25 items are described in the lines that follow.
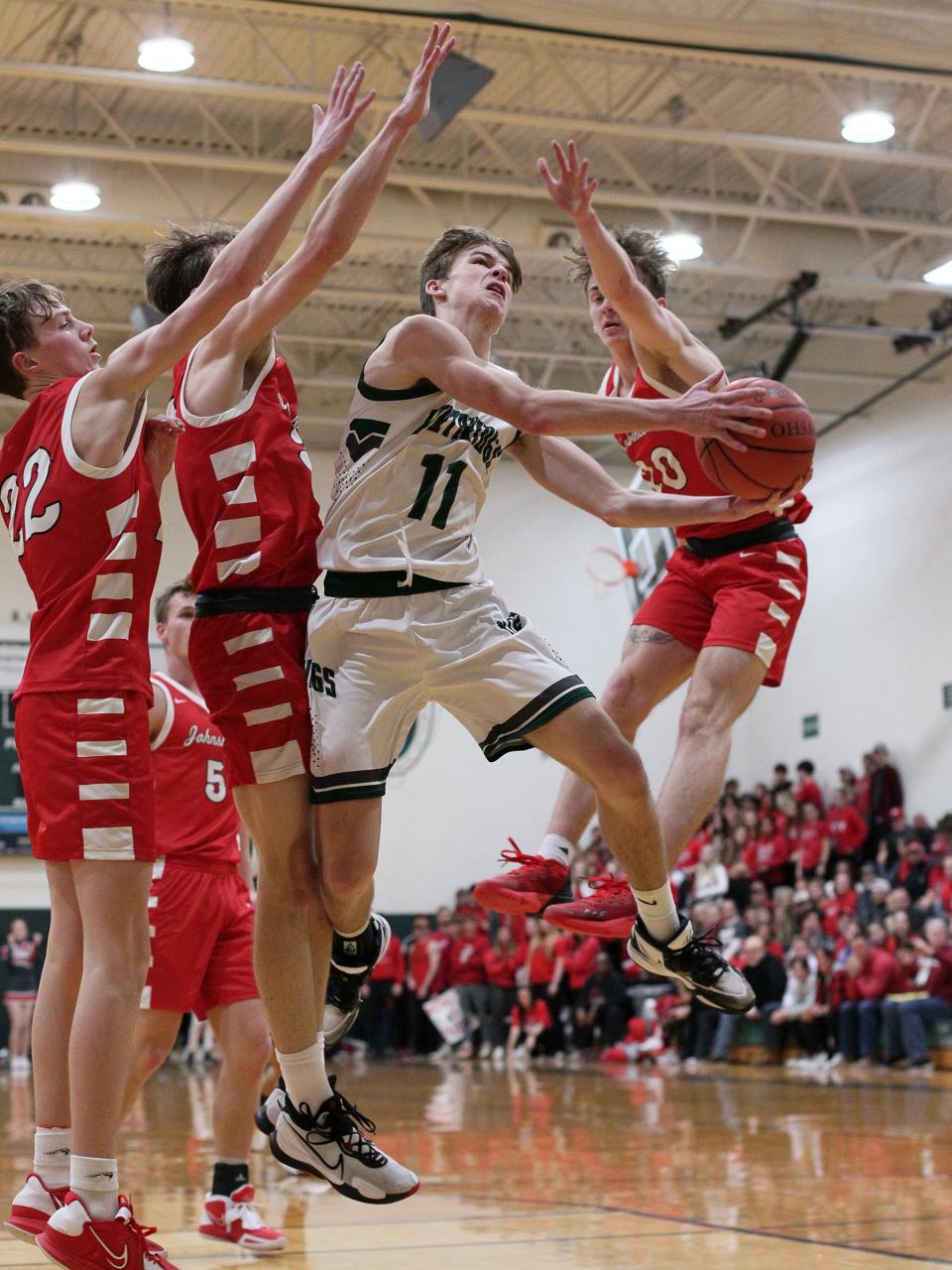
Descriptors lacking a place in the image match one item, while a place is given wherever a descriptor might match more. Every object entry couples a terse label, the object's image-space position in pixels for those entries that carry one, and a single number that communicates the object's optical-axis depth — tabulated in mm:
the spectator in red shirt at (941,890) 15516
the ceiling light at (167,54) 12867
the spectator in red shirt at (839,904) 16656
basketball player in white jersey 4367
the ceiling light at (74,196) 15383
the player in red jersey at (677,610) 5027
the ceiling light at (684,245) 15984
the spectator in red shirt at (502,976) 19516
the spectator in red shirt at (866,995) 15094
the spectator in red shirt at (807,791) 20172
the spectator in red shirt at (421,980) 20500
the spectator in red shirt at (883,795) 19109
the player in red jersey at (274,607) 4398
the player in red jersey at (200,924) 6230
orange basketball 4422
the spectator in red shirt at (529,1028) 18844
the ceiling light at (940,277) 17281
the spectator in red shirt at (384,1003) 20984
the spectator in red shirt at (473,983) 19891
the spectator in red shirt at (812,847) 18828
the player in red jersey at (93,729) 3988
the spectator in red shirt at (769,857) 19281
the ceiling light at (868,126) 14227
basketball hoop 23828
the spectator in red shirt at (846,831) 18797
